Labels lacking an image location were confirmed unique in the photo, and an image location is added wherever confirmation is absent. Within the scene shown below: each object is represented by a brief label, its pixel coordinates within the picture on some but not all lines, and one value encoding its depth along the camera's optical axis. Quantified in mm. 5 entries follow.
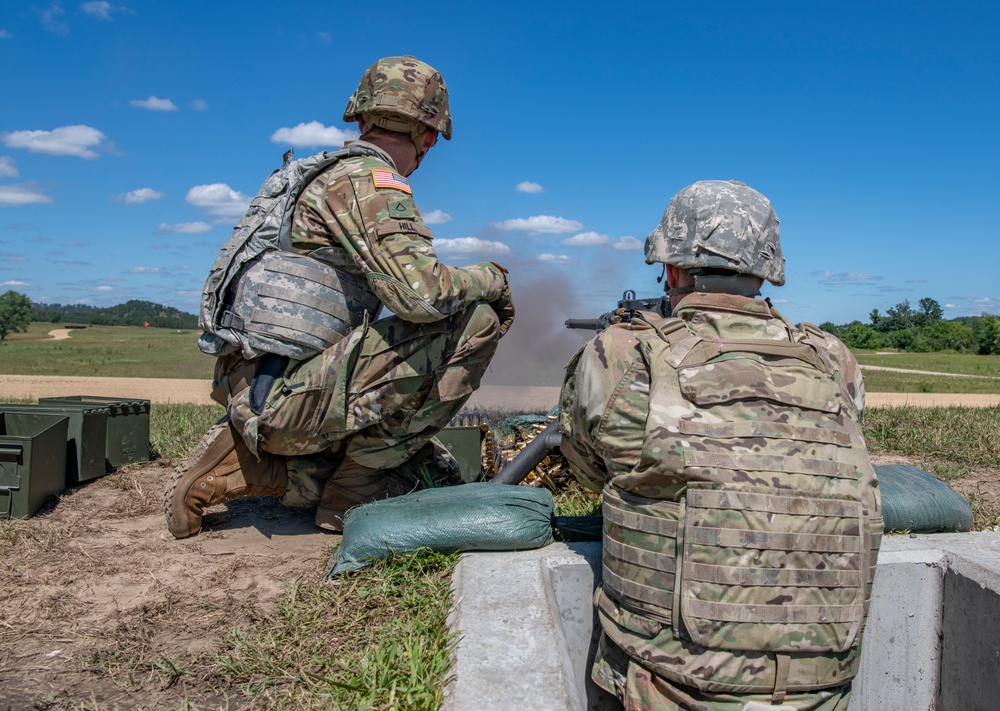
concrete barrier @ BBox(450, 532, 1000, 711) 2207
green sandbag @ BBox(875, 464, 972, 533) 3066
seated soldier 1949
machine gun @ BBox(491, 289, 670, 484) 3984
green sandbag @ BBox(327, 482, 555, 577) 2793
